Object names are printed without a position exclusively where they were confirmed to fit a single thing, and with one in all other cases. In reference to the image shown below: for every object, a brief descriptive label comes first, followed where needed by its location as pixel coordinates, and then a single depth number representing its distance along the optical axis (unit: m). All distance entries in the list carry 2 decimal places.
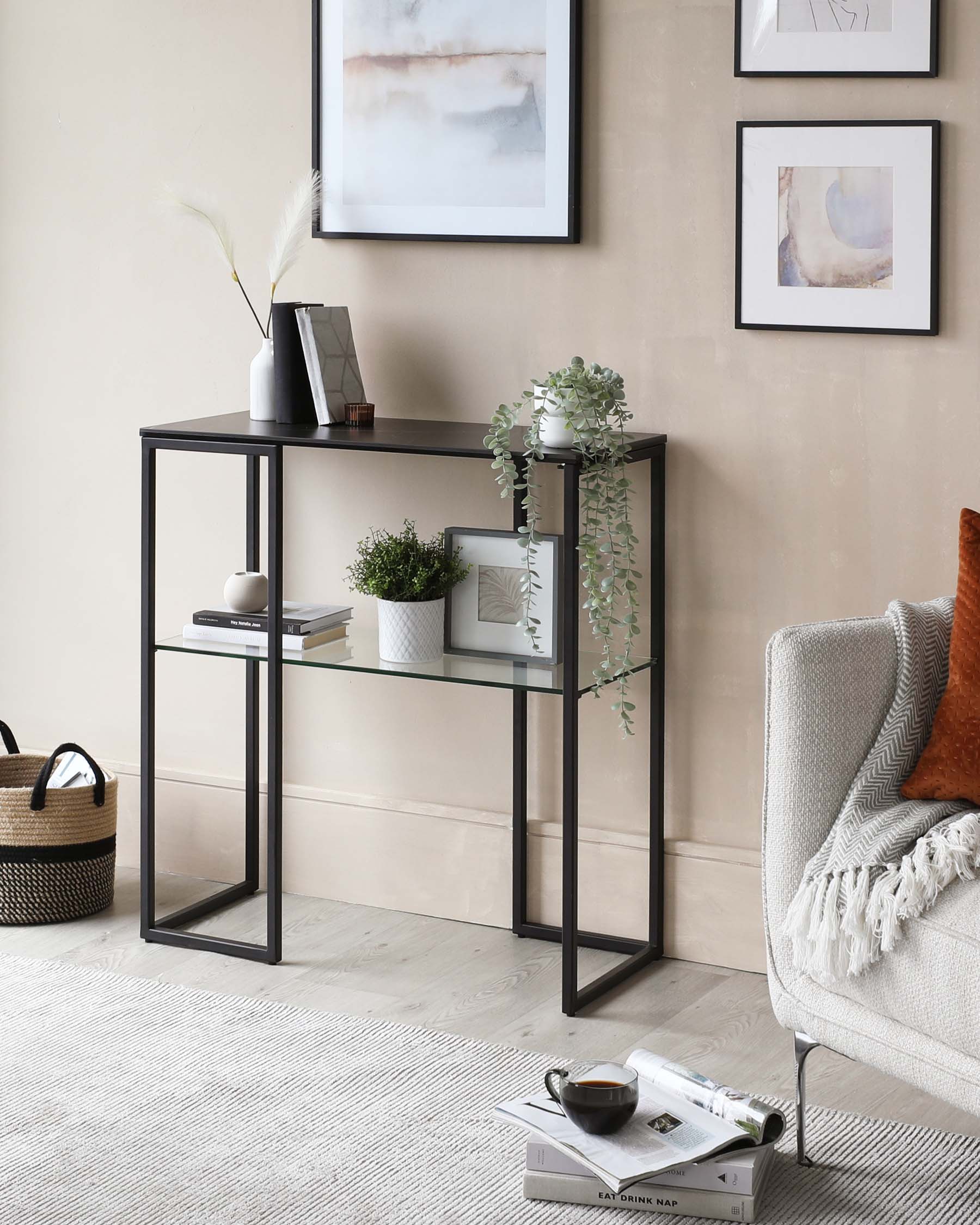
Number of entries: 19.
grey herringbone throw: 3.49
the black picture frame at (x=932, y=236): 4.58
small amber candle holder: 5.18
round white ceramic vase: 5.34
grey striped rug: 3.66
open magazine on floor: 3.55
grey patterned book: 5.12
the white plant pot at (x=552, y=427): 4.68
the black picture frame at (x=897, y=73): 4.51
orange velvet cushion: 3.82
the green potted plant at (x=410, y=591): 5.02
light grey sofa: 3.42
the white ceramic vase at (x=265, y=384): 5.29
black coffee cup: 3.57
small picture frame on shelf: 4.91
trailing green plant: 4.63
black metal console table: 4.75
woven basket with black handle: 5.42
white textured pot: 5.04
